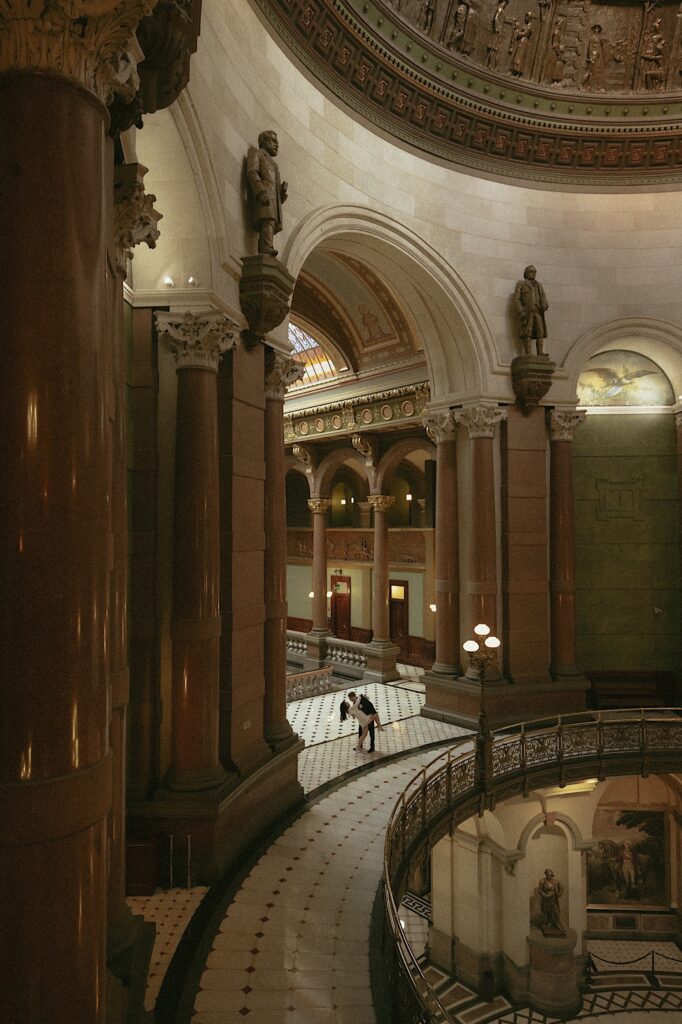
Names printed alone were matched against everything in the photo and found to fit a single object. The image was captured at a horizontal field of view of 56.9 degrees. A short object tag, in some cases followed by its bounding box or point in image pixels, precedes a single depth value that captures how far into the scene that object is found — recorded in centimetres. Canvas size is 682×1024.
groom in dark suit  1047
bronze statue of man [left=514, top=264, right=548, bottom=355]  1165
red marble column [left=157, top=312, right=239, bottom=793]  657
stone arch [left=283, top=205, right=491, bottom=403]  1043
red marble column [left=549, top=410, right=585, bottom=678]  1200
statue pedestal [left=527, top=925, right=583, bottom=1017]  1045
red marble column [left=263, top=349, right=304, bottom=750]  820
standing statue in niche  1073
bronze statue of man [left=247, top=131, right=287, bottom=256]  749
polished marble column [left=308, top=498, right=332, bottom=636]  1853
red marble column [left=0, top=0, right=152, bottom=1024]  273
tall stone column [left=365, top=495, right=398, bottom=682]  1647
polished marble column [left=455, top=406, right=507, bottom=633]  1175
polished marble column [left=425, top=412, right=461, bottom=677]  1230
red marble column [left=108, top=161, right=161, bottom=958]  414
